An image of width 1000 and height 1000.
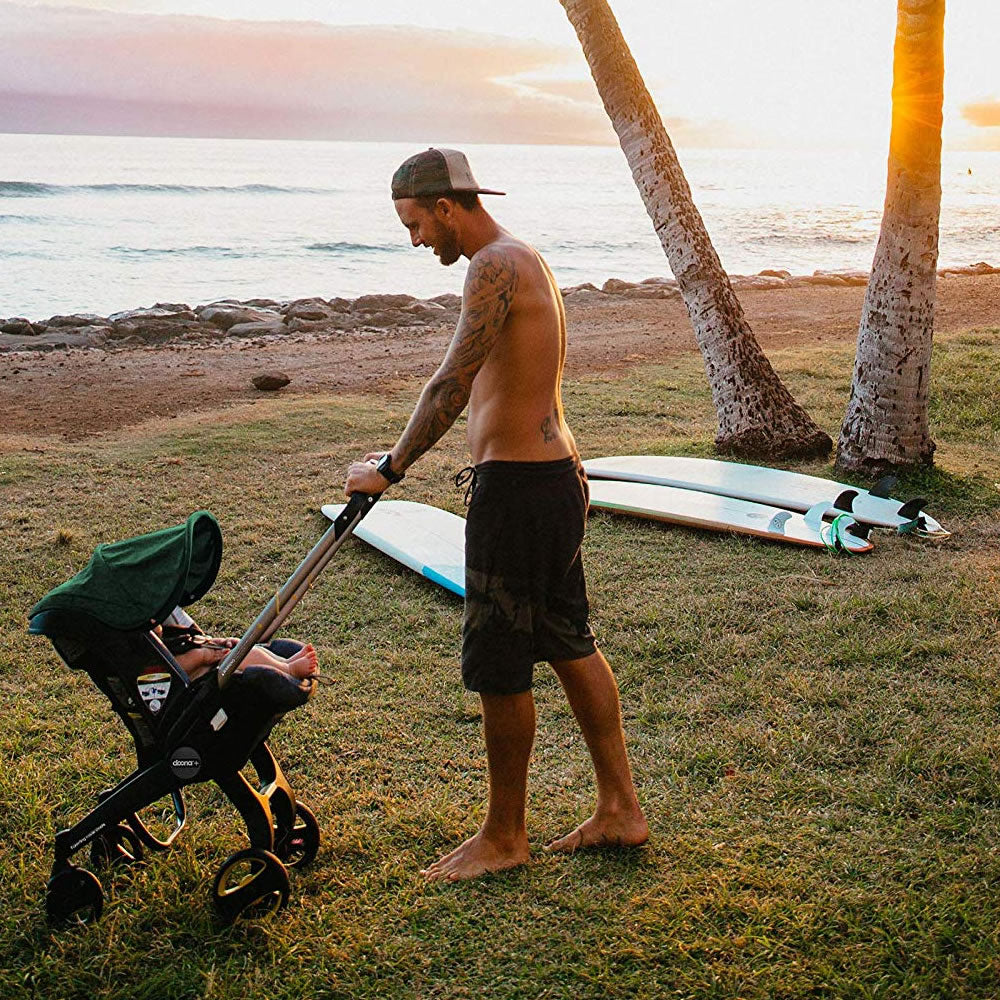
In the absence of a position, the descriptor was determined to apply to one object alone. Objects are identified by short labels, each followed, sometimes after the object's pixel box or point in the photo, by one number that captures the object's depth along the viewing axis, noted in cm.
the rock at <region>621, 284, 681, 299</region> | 2047
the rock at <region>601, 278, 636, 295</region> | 2215
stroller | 288
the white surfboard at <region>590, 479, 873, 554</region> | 625
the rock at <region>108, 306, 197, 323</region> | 1942
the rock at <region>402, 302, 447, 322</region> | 1942
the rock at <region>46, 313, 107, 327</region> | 1917
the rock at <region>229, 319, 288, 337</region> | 1744
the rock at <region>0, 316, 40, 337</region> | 1814
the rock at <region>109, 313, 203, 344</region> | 1716
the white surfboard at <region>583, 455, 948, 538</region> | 644
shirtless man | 300
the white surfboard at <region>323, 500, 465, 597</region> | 595
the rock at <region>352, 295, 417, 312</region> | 2020
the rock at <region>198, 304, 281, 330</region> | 1848
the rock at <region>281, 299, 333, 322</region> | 1909
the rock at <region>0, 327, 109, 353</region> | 1623
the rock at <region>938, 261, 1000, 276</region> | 2378
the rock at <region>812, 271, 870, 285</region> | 2194
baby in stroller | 312
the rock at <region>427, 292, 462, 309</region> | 2062
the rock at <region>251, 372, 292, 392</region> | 1198
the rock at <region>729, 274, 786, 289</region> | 2188
